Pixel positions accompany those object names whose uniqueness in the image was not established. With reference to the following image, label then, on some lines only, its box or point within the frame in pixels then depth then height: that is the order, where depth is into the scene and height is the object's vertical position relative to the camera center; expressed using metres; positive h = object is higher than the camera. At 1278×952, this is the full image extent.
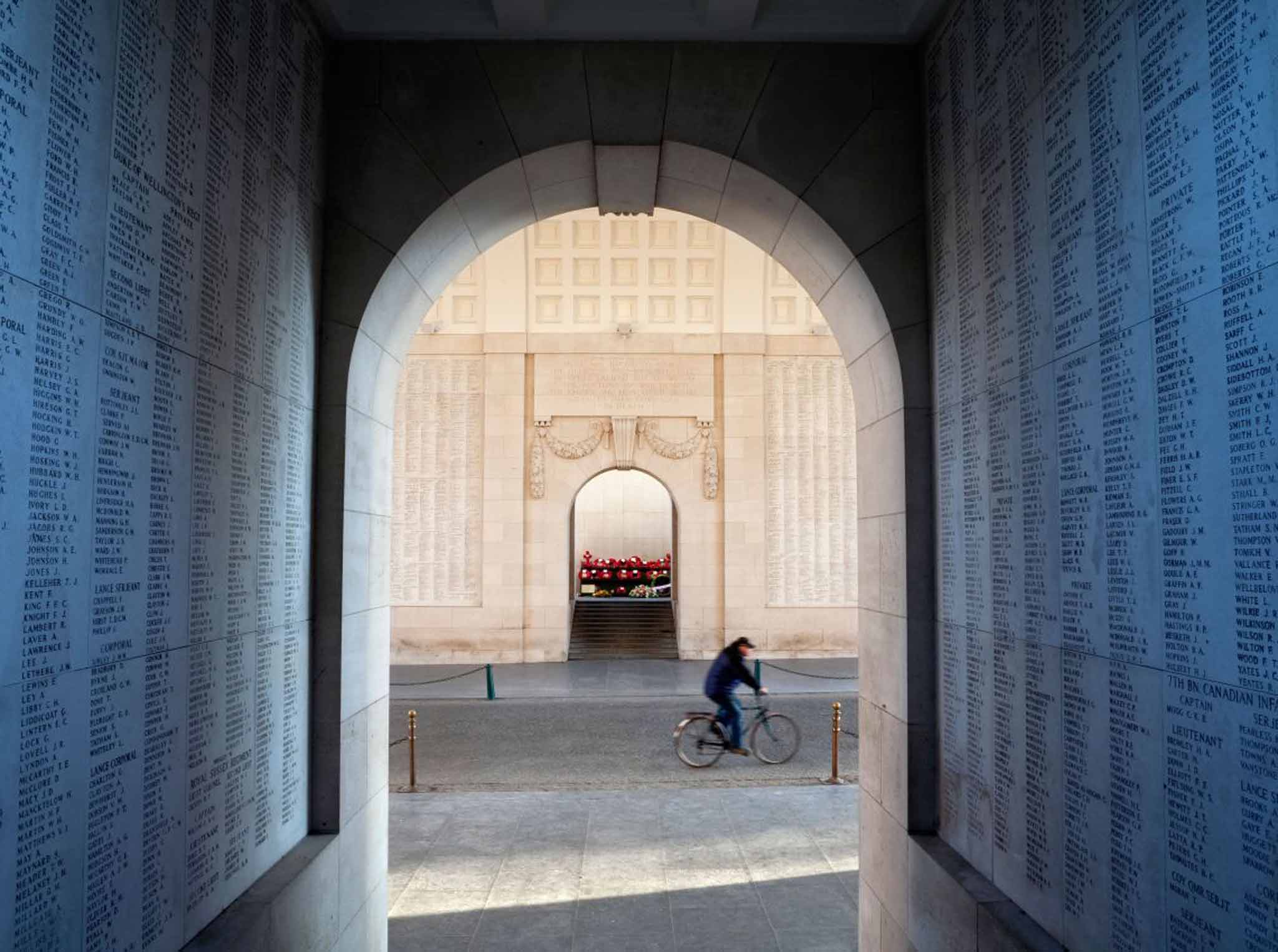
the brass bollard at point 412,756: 9.40 -2.34
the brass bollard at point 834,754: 9.66 -2.39
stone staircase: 18.72 -2.18
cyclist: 9.69 -1.66
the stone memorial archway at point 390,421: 4.71 +0.50
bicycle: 10.32 -2.55
